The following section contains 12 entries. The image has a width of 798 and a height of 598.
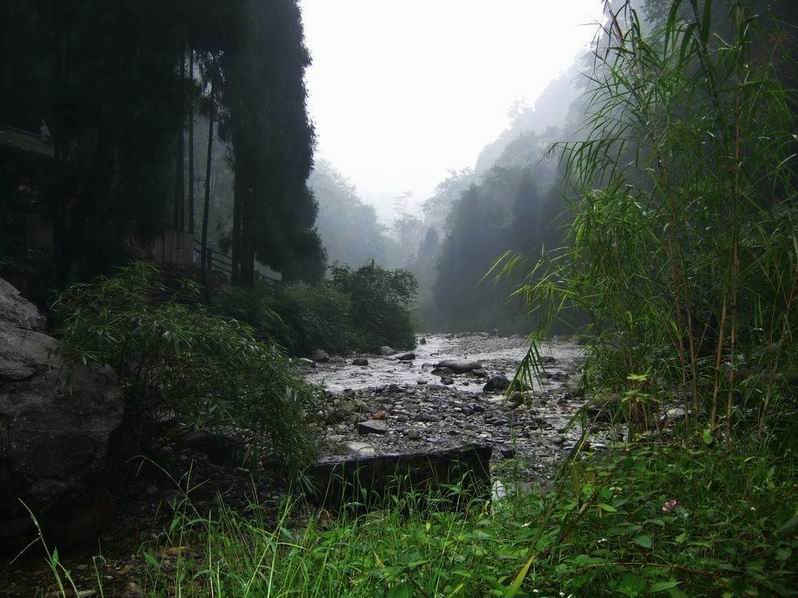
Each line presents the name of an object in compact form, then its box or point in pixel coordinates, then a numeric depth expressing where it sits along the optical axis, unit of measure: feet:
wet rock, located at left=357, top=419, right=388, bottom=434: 16.69
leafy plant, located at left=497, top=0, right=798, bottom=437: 8.15
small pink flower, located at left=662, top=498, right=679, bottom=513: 5.99
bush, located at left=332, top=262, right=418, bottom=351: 58.18
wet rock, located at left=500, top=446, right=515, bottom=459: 14.52
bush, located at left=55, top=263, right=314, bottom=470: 10.68
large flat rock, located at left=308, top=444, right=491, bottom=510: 11.00
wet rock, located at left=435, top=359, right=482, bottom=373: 34.22
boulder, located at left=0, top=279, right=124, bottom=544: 8.84
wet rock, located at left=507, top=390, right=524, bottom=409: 22.29
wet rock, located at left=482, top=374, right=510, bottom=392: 26.33
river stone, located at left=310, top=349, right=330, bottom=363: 40.91
